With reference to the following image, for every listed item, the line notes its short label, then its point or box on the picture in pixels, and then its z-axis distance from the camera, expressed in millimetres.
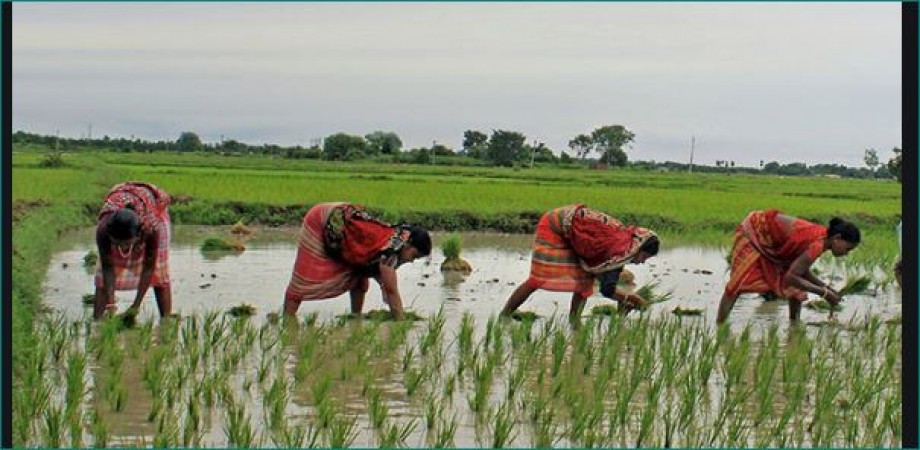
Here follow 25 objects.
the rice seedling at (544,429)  4379
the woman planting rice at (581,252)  7305
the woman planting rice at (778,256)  7258
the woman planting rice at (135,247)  6543
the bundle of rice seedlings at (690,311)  8306
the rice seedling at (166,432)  4168
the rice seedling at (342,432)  4184
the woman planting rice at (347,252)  6953
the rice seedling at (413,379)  5266
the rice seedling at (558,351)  5805
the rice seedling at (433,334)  6262
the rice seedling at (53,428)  4180
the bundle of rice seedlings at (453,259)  10820
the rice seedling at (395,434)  4273
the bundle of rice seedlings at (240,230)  14000
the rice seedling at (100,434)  4215
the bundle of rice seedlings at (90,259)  10227
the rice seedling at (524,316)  7590
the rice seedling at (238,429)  4180
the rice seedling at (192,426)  4305
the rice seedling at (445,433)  4312
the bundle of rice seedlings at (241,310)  7637
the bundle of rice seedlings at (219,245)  11969
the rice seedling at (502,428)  4391
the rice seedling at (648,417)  4438
